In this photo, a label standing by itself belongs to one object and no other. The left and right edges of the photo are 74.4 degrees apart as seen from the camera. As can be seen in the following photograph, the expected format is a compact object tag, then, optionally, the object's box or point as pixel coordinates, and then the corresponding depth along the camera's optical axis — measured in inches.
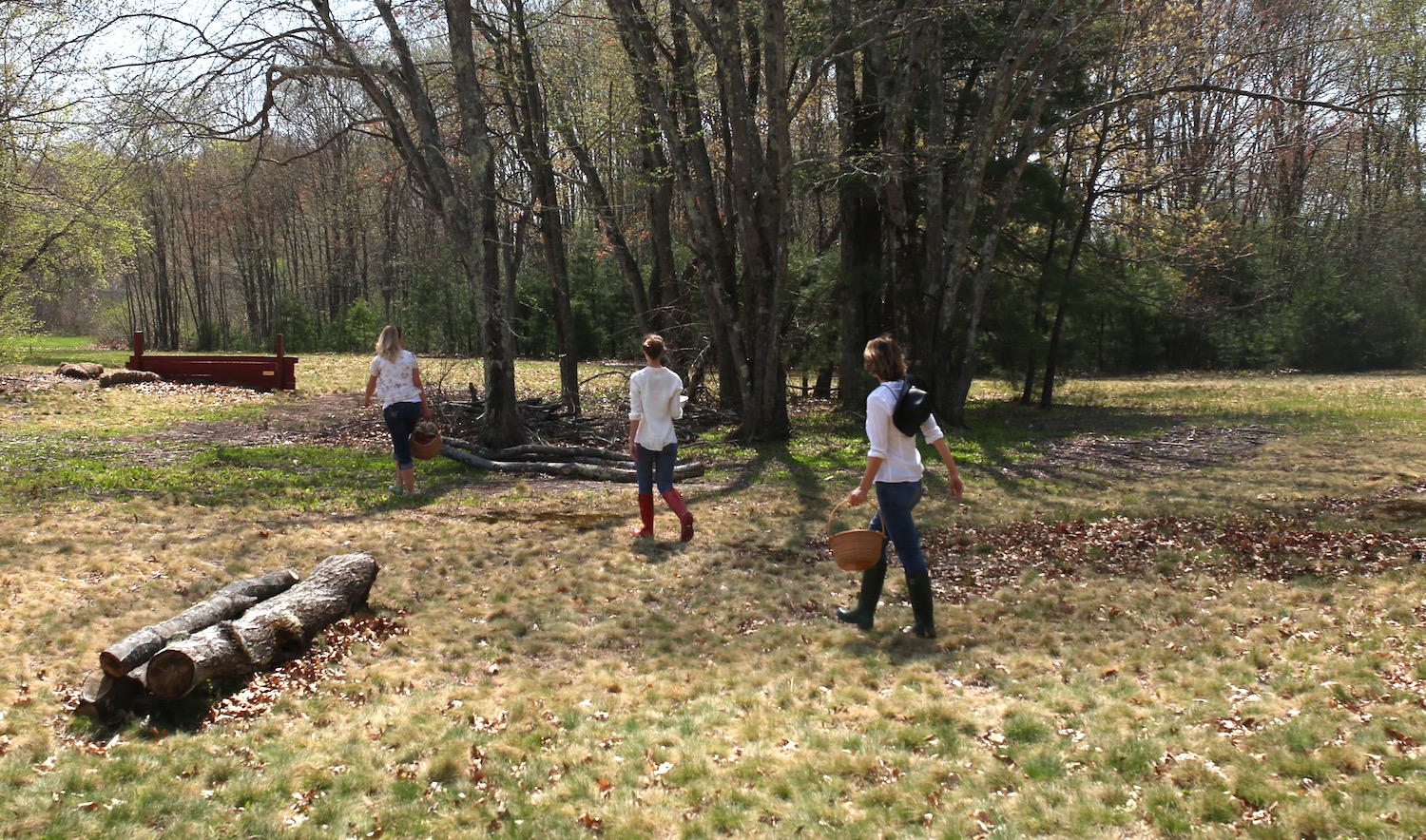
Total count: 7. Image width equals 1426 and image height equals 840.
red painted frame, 907.4
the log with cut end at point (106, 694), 196.4
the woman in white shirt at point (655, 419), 320.2
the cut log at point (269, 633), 197.8
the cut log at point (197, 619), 198.7
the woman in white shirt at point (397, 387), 390.9
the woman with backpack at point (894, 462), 231.5
